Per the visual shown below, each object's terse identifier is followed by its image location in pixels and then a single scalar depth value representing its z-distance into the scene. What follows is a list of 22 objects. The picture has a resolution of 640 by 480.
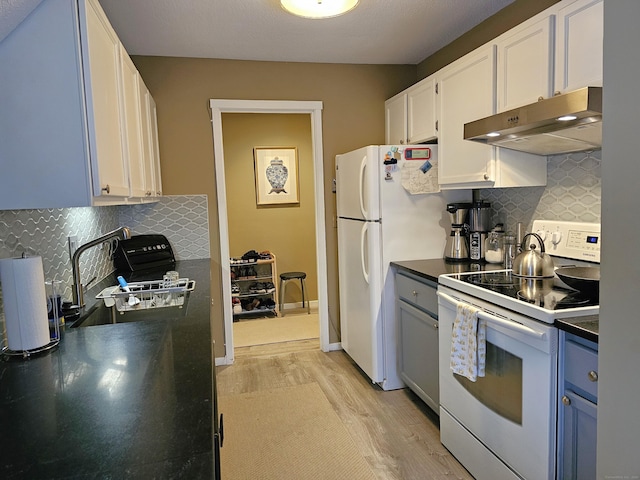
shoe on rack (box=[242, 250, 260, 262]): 4.95
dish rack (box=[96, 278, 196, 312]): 2.12
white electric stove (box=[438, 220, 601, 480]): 1.58
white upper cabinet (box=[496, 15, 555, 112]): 1.97
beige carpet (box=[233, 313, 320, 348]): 4.24
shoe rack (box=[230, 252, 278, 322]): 4.95
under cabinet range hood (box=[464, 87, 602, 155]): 1.60
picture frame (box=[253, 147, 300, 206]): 5.15
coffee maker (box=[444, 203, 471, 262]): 2.91
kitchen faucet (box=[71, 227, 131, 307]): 1.89
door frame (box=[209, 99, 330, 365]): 3.47
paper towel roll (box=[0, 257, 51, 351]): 1.37
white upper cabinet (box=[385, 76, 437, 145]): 2.94
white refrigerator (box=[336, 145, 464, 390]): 2.92
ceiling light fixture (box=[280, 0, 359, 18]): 2.13
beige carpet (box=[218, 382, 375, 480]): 2.20
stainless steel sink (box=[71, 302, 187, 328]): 1.80
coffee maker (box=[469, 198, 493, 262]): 2.84
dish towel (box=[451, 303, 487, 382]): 1.91
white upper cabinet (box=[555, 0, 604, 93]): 1.74
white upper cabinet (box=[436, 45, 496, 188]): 2.35
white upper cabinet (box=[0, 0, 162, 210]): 1.38
